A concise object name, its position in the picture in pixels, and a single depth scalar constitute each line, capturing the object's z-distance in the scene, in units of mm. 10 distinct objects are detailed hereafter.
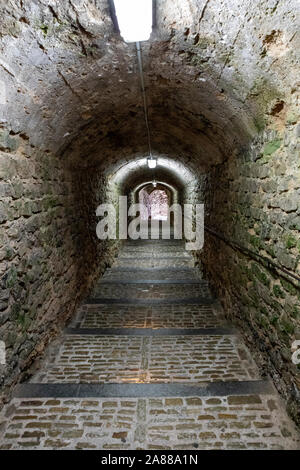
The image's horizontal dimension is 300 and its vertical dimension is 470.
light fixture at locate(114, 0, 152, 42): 1886
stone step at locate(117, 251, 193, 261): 10148
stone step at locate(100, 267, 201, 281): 7555
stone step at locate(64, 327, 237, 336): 4340
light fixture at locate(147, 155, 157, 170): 7660
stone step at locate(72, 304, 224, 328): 4699
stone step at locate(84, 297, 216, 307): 5625
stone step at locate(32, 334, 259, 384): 3314
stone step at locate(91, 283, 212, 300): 6113
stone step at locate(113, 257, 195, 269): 8984
